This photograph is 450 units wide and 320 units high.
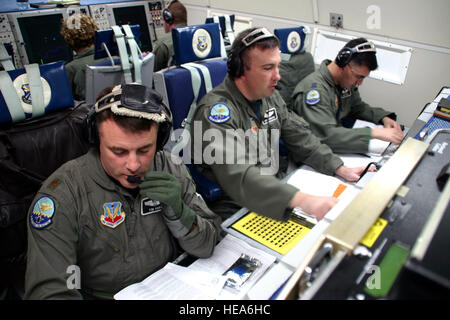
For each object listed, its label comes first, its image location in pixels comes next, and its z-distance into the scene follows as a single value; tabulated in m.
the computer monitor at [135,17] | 3.51
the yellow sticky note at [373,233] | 0.57
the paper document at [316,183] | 1.41
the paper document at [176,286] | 0.93
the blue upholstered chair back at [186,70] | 1.64
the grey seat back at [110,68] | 1.99
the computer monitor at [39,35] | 2.85
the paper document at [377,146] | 1.83
